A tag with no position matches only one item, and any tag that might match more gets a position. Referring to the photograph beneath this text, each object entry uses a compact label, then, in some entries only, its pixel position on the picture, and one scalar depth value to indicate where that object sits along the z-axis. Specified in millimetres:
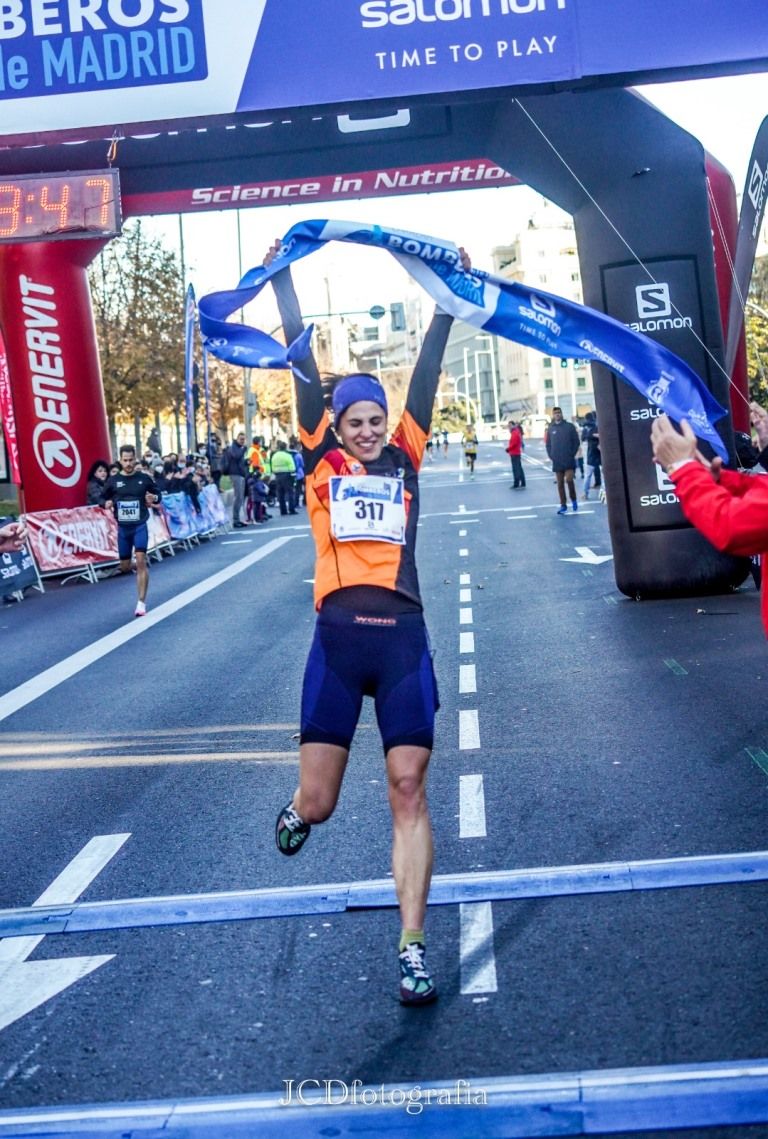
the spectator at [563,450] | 28469
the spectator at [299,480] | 40112
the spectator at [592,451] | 31625
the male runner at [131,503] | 17359
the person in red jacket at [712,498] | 4406
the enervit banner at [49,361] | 23141
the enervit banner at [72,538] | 22156
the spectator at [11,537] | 8117
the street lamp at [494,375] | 174000
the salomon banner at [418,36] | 10961
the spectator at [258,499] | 35125
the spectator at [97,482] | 23688
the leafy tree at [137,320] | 45438
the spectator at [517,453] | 38094
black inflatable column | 13836
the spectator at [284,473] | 36812
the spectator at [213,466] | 35156
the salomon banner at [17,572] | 20234
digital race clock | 14859
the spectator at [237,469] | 31438
